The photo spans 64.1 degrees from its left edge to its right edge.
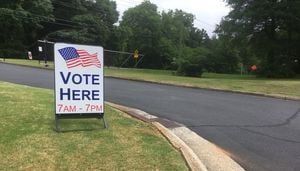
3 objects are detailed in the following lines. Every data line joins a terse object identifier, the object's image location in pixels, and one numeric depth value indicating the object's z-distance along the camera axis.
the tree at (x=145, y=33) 36.43
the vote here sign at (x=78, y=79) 4.08
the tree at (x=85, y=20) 33.37
